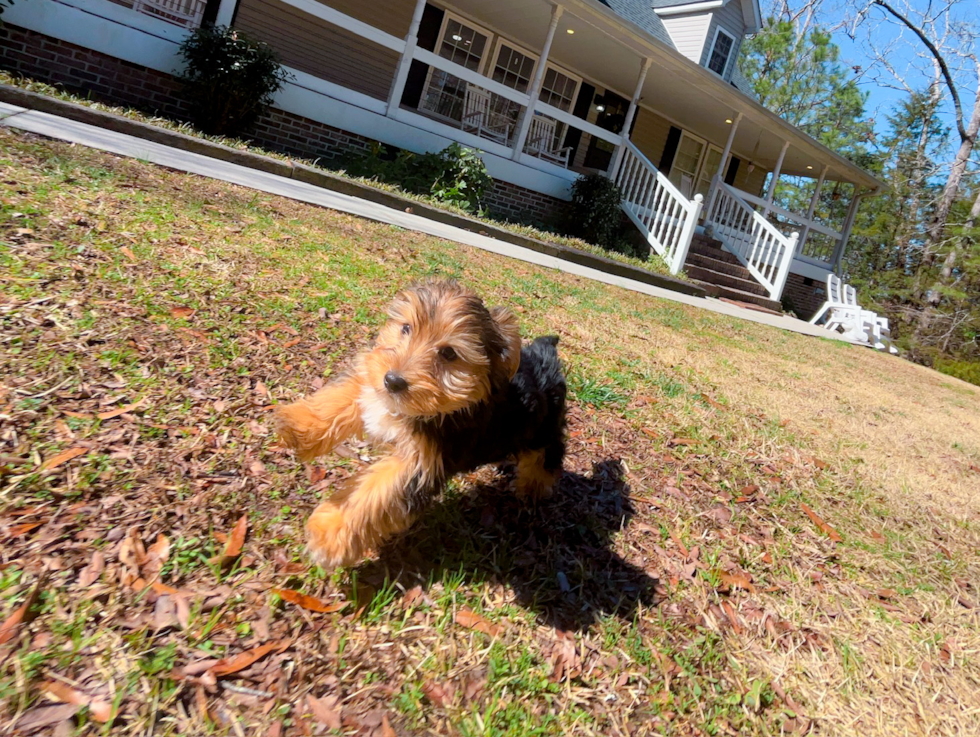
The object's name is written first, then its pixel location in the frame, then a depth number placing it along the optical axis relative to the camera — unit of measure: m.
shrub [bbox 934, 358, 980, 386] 17.03
